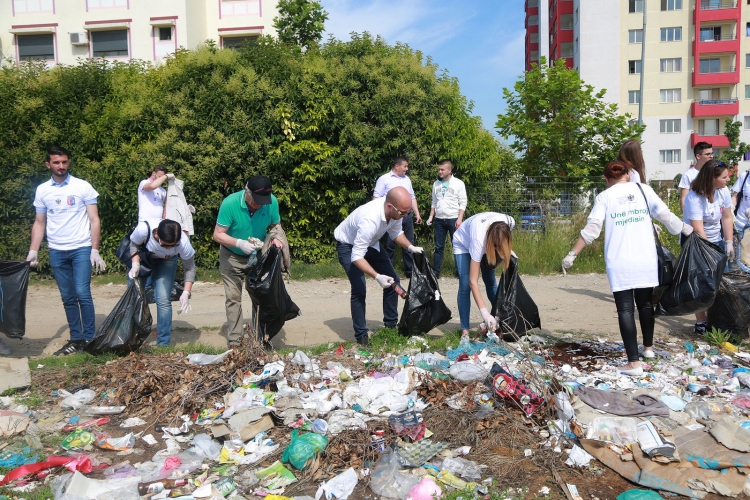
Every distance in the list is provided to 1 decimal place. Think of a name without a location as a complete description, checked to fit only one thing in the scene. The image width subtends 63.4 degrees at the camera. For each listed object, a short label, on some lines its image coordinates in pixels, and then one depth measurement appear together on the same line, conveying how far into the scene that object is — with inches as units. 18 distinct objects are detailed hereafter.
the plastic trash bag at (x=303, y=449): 134.9
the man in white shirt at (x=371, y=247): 200.5
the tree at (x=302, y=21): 800.3
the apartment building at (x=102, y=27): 1099.9
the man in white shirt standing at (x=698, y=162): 245.6
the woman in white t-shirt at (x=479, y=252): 201.5
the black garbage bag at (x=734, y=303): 217.5
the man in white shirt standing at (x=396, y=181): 339.3
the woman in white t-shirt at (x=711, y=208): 227.9
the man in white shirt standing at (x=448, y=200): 342.6
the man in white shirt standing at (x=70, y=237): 224.2
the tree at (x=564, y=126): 651.5
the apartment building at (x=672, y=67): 1565.0
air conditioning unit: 1107.2
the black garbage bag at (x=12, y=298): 223.1
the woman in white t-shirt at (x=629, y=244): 183.9
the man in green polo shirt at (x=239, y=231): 210.5
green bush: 387.9
